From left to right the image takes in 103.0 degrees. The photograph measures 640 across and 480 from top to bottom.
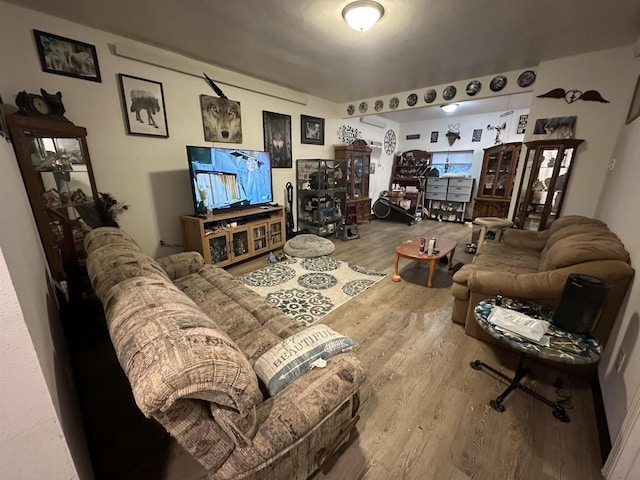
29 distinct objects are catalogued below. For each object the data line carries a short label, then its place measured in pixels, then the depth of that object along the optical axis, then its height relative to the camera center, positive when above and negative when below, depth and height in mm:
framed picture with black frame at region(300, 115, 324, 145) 4608 +766
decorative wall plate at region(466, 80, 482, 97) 3535 +1174
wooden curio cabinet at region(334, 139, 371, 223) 5353 -53
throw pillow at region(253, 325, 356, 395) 969 -726
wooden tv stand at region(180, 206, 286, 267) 3119 -813
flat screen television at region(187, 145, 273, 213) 3041 -79
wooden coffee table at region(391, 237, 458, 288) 2797 -878
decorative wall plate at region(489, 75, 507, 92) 3357 +1177
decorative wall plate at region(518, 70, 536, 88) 3152 +1169
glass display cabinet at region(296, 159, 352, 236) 4660 -444
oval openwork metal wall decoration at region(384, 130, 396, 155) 6869 +830
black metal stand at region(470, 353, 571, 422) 1403 -1254
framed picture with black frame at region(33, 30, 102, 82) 2217 +998
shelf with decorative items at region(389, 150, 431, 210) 6750 -50
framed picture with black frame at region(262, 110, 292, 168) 4039 +548
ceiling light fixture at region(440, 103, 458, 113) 4968 +1275
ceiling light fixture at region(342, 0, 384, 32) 1922 +1194
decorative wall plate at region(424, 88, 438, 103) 3908 +1173
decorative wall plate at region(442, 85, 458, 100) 3728 +1165
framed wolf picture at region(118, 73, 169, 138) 2692 +683
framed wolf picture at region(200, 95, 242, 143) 3332 +685
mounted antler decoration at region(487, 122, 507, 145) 5742 +1010
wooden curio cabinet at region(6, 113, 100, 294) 2020 -127
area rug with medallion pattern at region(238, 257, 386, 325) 2465 -1244
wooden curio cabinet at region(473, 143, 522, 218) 5293 -126
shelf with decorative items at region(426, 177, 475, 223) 6198 -568
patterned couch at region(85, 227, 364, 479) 654 -615
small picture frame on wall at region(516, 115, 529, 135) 5441 +1058
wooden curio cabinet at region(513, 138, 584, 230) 2998 -81
